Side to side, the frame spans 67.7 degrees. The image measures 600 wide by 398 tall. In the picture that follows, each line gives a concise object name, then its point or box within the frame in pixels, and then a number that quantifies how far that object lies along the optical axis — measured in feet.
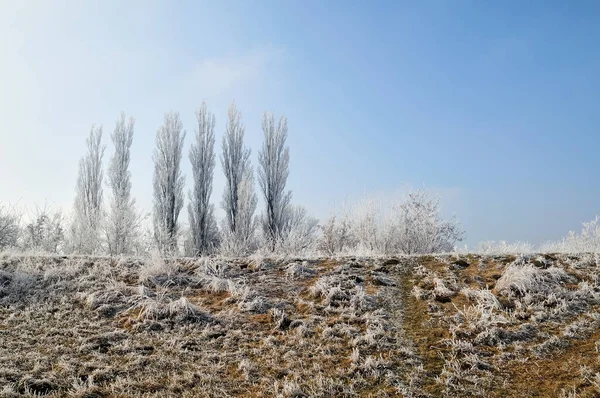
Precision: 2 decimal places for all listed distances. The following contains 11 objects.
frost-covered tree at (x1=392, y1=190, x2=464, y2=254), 64.44
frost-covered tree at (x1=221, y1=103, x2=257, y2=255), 89.66
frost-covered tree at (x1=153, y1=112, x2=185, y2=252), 92.12
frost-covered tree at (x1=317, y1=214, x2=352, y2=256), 72.79
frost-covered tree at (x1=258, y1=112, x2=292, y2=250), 93.76
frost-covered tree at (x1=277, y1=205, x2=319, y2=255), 56.36
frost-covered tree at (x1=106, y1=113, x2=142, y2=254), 76.50
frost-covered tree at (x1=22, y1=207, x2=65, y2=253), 76.84
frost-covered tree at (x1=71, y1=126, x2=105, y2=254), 86.02
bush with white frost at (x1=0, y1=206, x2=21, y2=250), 57.26
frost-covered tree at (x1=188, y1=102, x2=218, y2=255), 94.22
